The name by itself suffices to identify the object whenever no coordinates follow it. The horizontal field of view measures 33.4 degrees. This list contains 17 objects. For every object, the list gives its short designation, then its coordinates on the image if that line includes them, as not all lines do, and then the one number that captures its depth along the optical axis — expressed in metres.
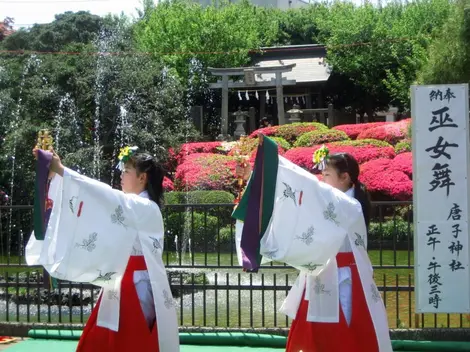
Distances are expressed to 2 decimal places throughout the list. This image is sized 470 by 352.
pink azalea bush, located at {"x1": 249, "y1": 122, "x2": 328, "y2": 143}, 17.47
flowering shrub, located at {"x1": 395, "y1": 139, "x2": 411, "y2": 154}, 15.00
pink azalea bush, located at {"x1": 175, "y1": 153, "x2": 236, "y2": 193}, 14.16
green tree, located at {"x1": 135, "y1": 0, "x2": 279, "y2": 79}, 21.69
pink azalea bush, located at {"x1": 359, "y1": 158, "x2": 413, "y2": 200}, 12.99
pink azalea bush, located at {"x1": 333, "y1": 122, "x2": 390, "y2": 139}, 17.23
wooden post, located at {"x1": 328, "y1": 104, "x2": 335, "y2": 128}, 20.61
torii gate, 19.62
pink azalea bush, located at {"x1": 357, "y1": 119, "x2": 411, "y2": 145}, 16.12
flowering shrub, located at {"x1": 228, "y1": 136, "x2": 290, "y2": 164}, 16.21
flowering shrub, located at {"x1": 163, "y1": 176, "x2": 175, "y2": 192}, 14.18
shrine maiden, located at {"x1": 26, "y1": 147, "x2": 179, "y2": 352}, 3.87
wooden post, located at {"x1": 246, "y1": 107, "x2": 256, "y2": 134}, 21.95
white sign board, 5.17
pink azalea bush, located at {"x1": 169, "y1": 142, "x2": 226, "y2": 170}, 15.33
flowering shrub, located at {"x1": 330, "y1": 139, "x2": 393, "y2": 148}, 15.25
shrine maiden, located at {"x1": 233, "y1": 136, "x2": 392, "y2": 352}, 3.99
